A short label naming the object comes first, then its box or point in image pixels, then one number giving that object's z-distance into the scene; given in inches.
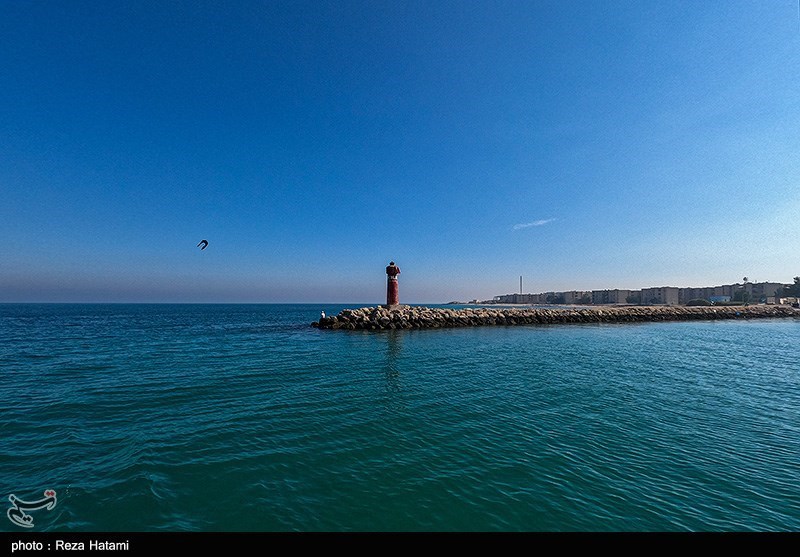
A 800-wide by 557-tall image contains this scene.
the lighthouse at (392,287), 1685.9
